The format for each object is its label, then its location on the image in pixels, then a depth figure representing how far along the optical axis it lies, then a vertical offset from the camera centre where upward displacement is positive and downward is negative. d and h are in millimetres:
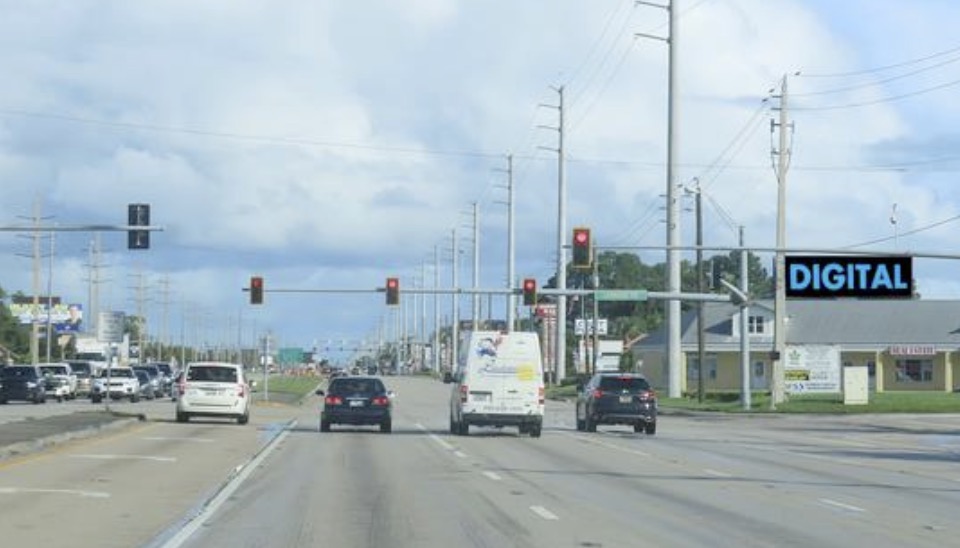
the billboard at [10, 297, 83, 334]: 153750 +4771
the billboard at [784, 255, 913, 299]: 59156 +3719
